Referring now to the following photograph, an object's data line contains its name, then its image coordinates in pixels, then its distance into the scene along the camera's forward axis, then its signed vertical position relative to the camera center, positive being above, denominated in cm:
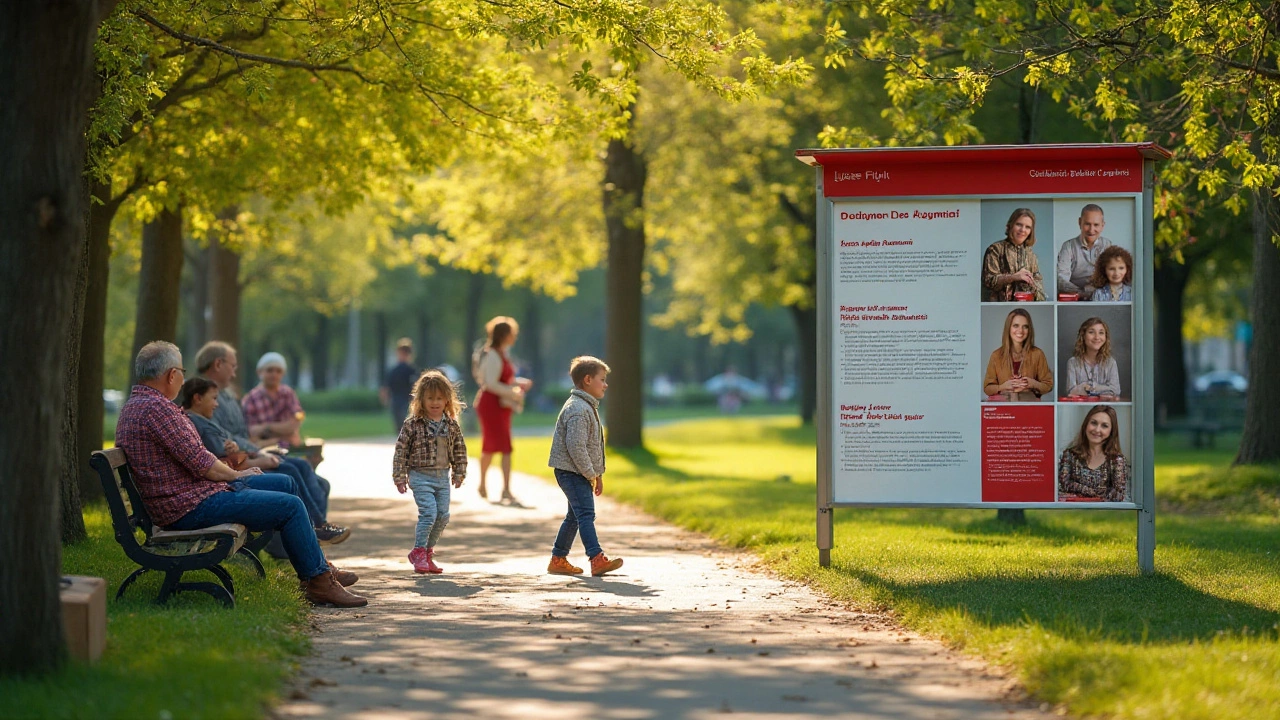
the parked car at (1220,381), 7294 +74
